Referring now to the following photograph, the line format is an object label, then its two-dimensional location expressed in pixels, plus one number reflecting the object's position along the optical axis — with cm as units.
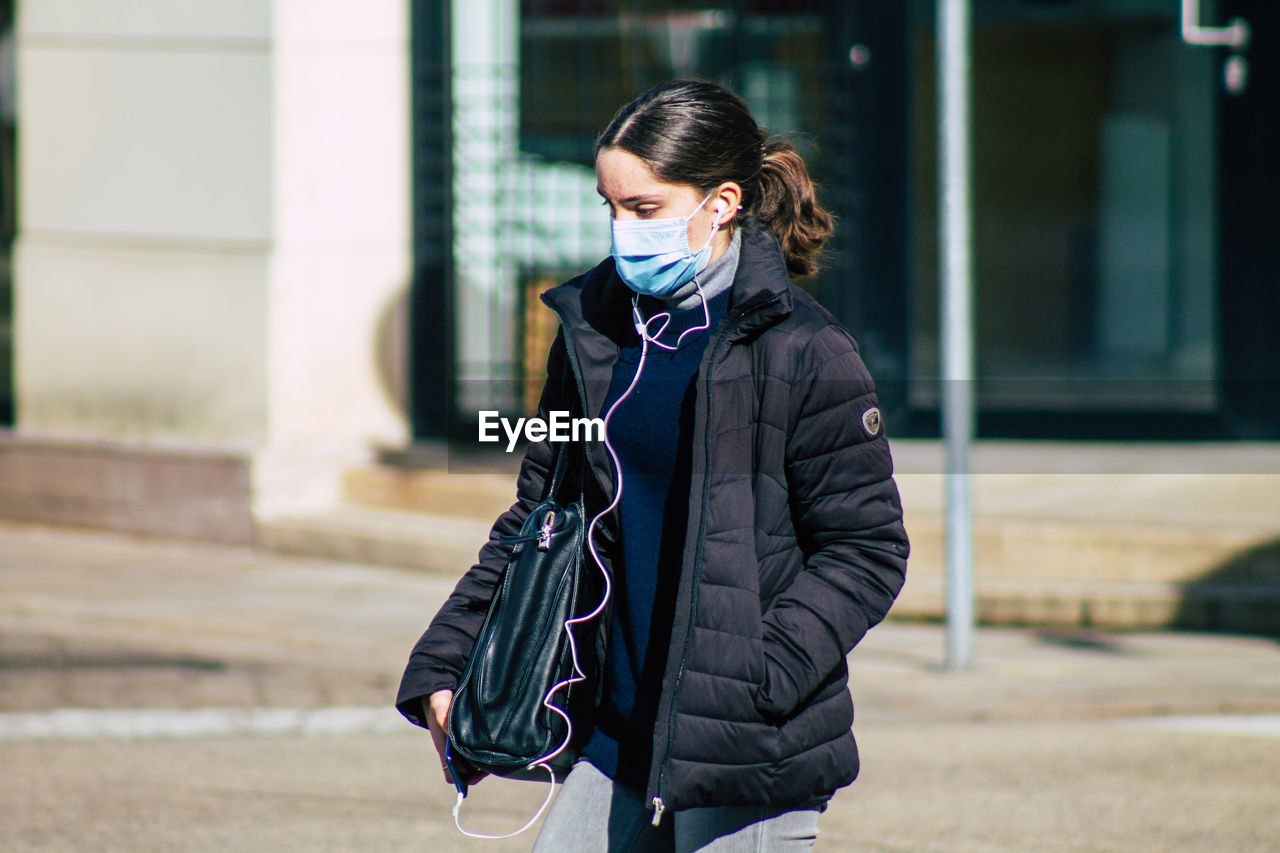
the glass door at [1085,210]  2212
